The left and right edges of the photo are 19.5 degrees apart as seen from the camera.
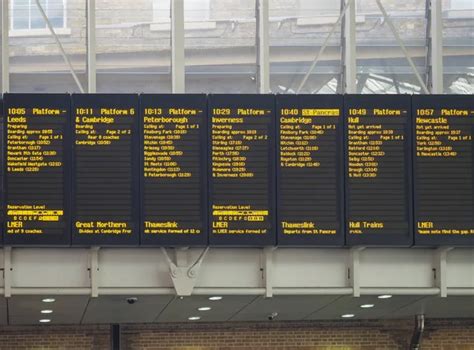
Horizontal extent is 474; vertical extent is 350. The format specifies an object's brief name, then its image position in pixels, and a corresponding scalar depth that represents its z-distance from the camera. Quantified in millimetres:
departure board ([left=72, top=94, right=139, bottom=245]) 18688
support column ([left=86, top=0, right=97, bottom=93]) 19500
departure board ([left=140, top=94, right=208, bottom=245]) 18797
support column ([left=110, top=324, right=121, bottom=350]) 22578
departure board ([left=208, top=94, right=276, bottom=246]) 18875
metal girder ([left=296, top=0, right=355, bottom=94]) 19766
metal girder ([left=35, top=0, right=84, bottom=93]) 19308
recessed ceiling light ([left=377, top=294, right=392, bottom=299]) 19639
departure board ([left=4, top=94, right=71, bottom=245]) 18594
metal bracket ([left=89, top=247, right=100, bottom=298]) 18828
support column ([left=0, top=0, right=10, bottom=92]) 19234
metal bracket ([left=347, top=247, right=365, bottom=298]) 19234
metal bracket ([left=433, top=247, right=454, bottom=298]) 19312
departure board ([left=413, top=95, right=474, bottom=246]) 19109
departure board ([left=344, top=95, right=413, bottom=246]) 19047
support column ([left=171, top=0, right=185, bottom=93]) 19547
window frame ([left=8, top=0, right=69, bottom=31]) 19609
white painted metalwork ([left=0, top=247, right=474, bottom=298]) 18875
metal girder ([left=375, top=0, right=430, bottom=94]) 19797
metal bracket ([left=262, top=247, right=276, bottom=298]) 19094
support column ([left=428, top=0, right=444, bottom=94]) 19922
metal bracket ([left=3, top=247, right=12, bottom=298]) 18719
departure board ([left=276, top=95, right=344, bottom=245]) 18953
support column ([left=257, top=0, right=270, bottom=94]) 19656
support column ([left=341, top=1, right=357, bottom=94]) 19734
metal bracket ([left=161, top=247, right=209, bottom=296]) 18844
